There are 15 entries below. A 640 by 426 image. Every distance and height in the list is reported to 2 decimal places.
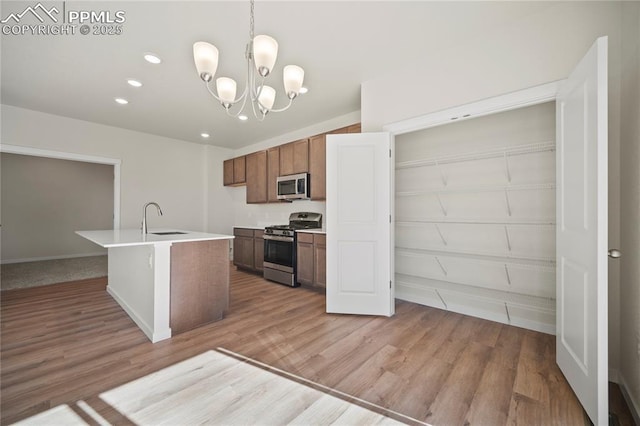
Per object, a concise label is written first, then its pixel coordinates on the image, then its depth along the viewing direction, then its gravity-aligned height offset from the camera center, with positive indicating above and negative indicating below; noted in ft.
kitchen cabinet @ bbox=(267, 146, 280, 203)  15.83 +2.70
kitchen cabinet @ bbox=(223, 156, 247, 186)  18.51 +3.18
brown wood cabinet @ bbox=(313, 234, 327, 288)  12.04 -2.13
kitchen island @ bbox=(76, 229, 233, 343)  7.52 -2.11
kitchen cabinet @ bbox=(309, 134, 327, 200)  13.17 +2.57
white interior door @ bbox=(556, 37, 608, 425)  4.35 -0.30
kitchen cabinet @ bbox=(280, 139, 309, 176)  14.11 +3.27
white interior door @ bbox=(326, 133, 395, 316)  9.23 -0.34
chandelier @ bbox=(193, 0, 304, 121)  5.77 +3.64
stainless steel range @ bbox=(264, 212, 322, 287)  13.15 -1.80
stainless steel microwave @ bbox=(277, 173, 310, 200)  13.80 +1.57
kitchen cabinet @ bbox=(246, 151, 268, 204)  16.70 +2.53
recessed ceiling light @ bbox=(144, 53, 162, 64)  8.48 +5.23
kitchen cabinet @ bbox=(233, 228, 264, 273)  15.75 -2.21
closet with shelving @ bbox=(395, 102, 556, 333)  8.25 -0.03
